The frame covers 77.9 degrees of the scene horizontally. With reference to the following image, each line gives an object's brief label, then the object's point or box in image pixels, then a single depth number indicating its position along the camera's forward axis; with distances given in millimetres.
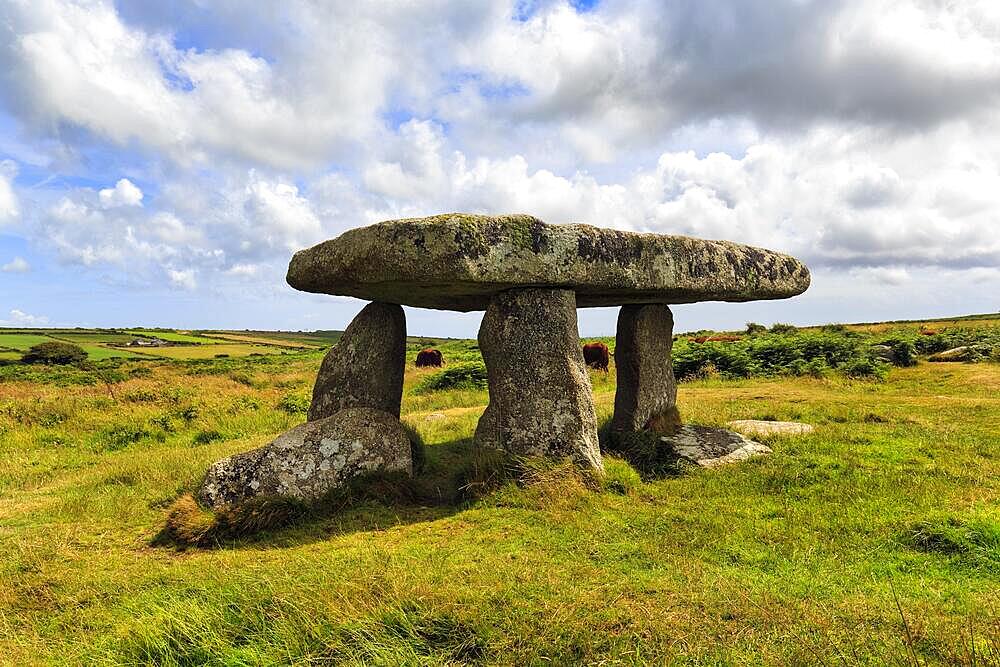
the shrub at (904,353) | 17797
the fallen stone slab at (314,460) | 6691
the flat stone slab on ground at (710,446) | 8258
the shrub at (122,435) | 12188
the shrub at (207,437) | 12227
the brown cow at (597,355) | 21094
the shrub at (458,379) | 18266
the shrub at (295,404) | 14492
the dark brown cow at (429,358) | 26905
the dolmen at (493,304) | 7012
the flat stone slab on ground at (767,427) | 9648
